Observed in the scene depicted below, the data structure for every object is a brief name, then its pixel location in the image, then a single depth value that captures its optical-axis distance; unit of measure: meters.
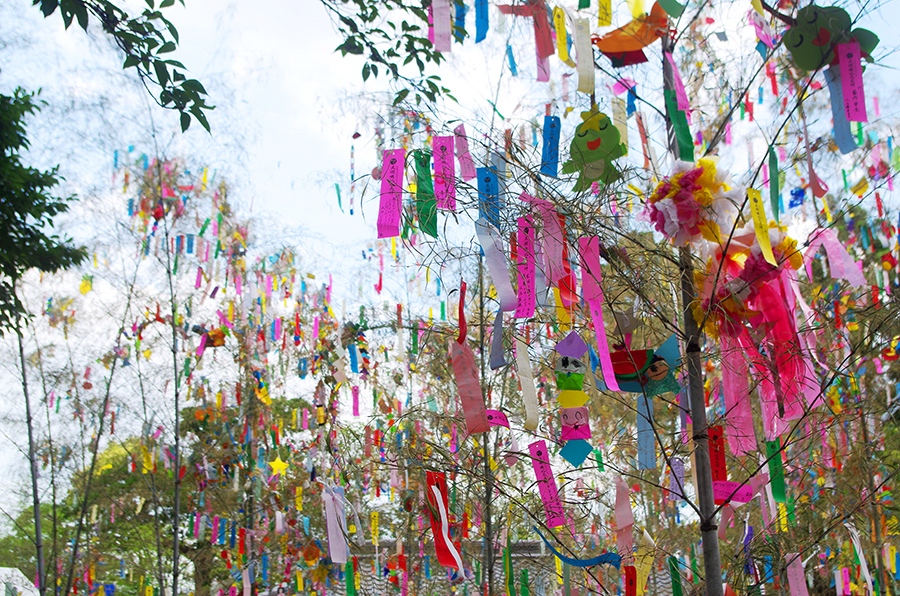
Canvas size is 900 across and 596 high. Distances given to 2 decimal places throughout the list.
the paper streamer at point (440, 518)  2.04
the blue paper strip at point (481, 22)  2.42
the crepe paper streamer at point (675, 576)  1.68
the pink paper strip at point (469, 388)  1.88
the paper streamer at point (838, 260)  1.77
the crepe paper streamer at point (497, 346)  1.84
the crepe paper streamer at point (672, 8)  1.70
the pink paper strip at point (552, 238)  1.69
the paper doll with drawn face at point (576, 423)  1.82
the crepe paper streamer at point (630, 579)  1.87
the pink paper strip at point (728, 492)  1.58
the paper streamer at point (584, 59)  1.93
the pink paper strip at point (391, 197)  1.93
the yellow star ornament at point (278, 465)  5.68
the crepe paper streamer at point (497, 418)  1.88
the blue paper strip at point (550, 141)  1.96
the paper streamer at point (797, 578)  1.84
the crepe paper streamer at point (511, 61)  2.68
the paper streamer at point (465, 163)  2.20
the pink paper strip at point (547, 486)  1.98
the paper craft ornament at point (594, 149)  1.73
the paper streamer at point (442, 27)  2.48
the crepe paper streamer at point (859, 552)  2.27
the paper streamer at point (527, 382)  1.94
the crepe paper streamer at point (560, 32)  2.21
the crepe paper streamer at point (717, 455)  1.67
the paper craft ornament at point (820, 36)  1.54
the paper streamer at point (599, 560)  1.61
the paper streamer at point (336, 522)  2.48
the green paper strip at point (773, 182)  1.61
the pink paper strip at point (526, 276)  1.76
